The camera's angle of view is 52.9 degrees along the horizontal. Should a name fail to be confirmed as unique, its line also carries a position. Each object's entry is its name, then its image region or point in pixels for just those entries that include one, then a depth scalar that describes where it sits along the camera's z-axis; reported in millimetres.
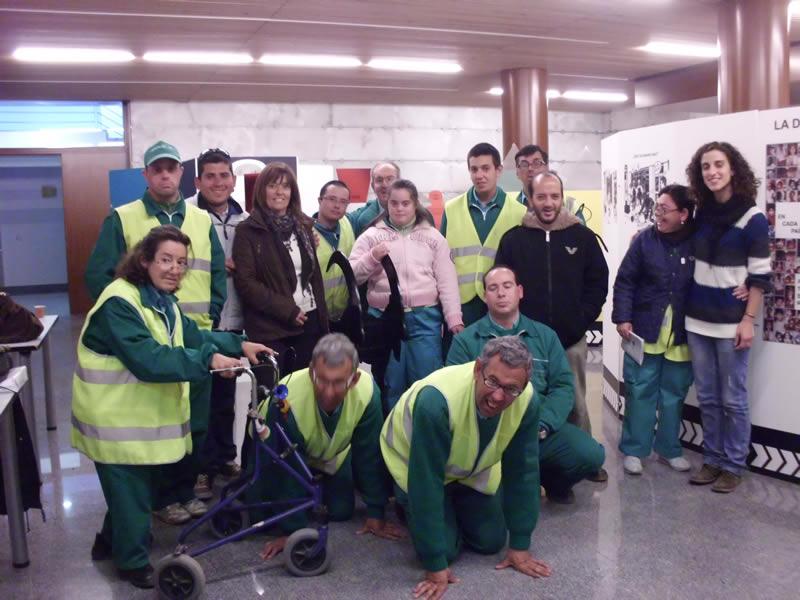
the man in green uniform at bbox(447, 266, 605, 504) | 3332
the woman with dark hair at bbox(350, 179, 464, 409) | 3828
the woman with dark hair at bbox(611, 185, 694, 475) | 3885
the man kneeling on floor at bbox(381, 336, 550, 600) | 2600
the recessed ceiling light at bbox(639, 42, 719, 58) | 8164
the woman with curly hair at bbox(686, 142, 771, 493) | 3633
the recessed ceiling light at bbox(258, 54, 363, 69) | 8008
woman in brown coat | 3586
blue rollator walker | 2688
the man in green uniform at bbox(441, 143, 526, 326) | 4000
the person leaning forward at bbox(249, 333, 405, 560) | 3035
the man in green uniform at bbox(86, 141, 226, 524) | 3346
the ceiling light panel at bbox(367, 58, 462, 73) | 8424
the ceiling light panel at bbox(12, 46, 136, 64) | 7348
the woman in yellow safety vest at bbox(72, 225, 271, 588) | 2691
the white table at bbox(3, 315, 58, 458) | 3752
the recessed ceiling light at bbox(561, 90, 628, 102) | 11312
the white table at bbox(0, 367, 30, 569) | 2943
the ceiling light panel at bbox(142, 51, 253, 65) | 7703
